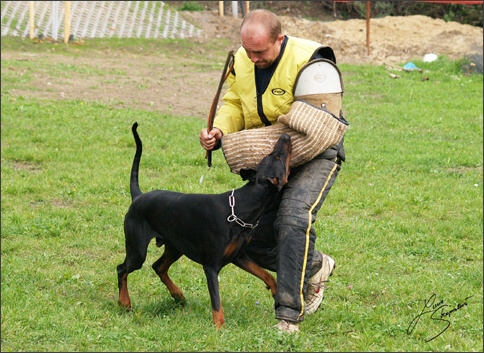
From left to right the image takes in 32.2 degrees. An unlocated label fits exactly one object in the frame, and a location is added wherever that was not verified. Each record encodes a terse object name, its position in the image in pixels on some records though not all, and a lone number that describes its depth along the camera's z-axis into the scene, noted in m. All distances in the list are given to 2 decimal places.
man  5.75
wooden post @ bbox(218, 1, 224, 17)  27.89
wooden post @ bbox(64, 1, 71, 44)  22.48
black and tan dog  5.75
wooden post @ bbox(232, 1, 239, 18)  27.59
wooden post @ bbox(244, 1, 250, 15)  26.91
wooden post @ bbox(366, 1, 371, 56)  22.25
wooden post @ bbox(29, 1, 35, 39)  22.73
